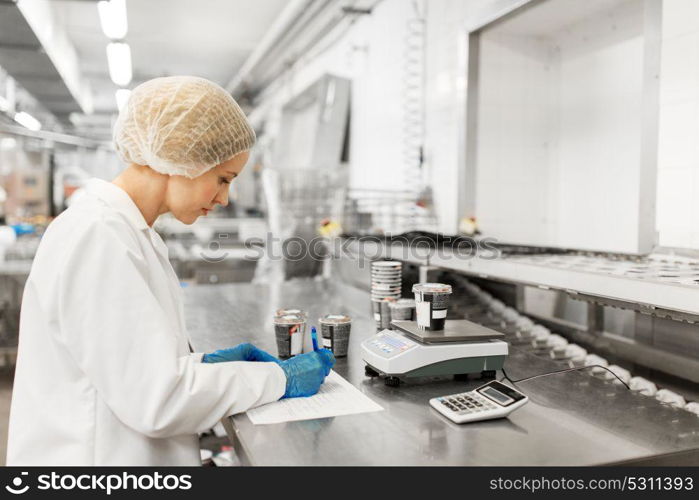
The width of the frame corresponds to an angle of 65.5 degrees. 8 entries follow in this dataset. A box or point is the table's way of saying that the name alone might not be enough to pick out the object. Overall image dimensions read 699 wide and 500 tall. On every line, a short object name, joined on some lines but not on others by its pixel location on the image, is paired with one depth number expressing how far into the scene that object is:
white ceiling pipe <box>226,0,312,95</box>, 5.40
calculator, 1.19
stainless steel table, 1.04
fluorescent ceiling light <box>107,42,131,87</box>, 5.72
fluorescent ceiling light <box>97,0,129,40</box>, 4.55
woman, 1.04
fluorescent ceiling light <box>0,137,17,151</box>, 6.86
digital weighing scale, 1.40
